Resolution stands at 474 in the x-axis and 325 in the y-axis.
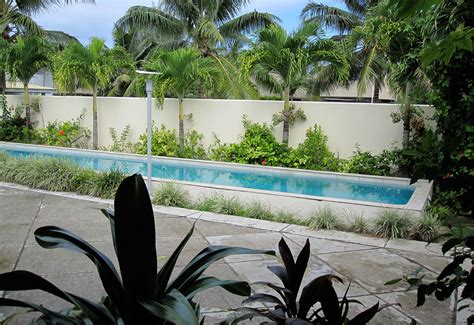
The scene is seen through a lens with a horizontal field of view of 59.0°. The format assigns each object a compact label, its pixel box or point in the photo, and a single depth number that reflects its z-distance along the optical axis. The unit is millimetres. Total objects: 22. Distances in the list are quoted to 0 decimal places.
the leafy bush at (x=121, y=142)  14422
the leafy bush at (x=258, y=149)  11688
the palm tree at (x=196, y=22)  16953
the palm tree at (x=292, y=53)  11094
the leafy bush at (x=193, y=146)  13148
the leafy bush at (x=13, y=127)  15789
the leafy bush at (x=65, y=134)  14922
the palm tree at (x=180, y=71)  12367
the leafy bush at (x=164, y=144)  13148
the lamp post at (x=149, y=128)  7477
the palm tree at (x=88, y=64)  13547
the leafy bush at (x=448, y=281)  1540
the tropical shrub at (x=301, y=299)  1794
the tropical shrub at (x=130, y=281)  1751
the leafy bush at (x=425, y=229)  5570
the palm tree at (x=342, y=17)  20125
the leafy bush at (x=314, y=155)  11250
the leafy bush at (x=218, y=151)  12476
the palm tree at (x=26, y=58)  14734
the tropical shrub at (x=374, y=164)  10250
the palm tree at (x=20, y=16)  18344
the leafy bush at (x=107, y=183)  7691
